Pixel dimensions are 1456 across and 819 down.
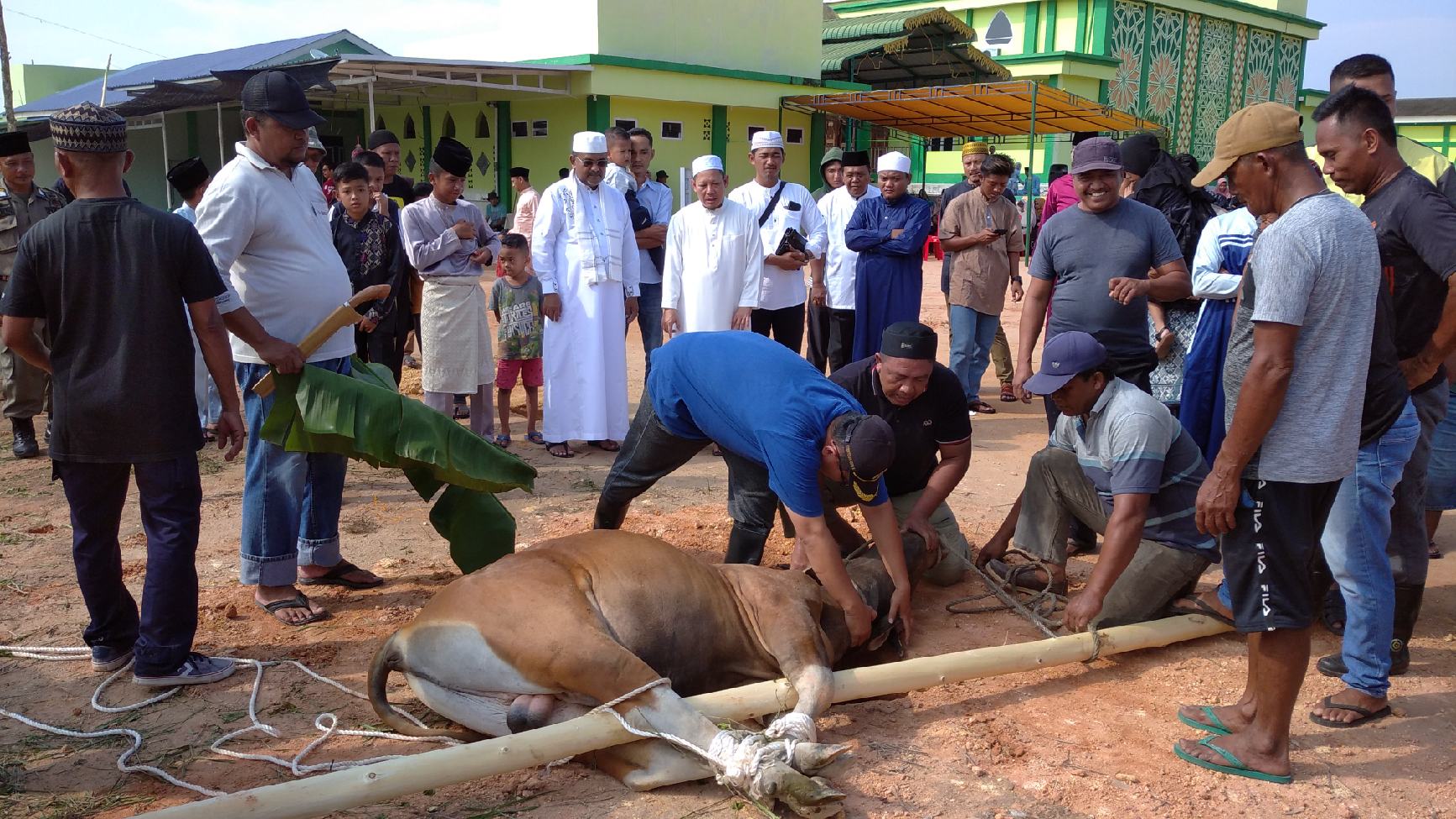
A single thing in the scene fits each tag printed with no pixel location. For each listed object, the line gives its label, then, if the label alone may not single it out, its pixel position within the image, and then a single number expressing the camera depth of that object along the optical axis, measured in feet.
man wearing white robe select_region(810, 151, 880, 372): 31.22
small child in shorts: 27.20
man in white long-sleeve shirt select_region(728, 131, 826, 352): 28.91
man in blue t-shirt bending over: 13.47
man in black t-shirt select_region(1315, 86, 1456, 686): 13.47
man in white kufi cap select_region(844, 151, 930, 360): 28.50
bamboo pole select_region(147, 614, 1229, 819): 10.18
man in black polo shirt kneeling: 16.52
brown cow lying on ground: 11.86
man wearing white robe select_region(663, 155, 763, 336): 27.02
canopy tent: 71.77
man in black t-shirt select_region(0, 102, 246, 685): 13.26
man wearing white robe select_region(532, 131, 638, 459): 26.76
